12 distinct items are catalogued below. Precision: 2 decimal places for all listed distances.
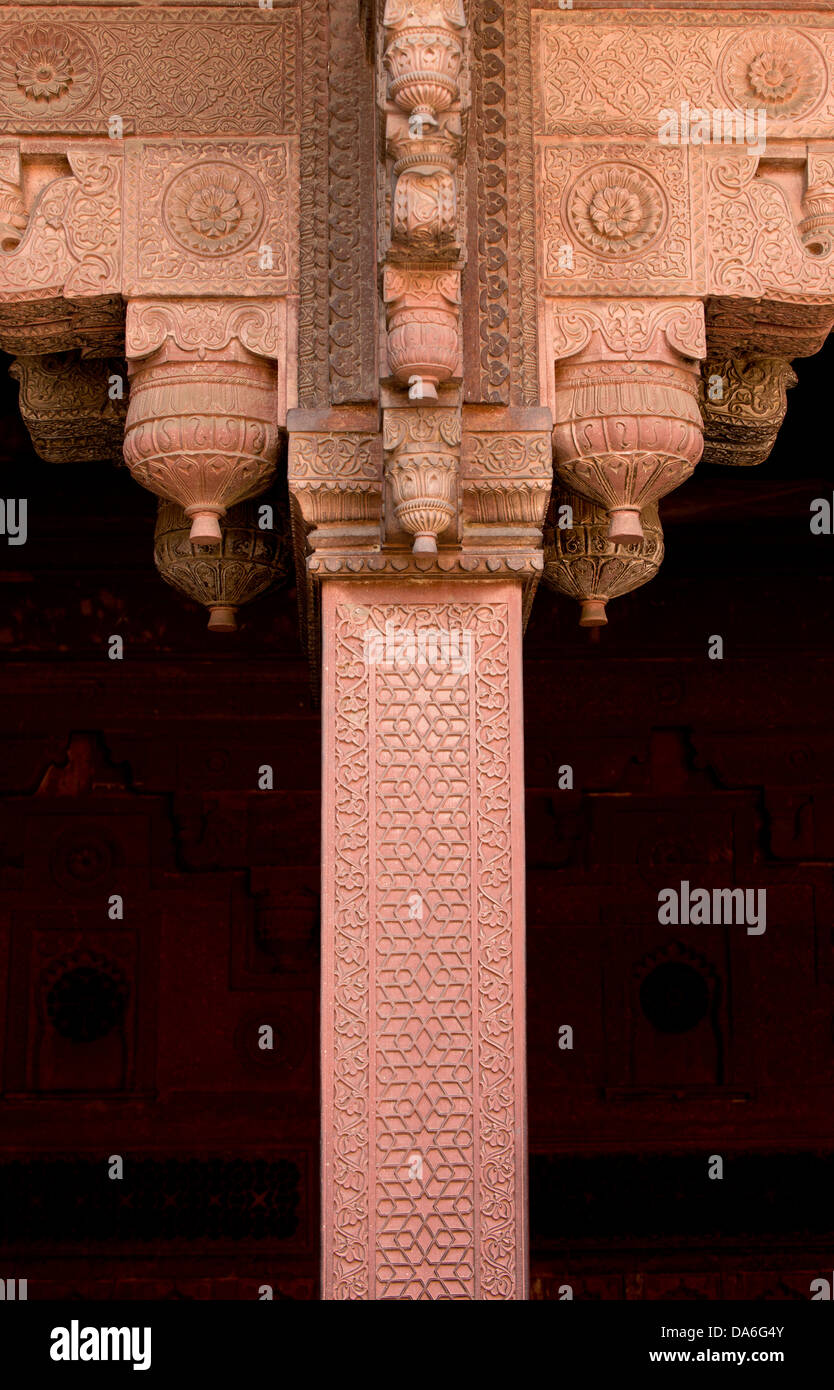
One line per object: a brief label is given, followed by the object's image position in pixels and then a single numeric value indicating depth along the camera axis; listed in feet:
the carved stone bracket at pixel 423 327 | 10.81
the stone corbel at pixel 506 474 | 11.31
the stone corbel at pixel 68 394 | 12.92
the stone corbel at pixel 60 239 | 11.62
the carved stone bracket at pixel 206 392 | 11.51
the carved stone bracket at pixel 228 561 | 13.43
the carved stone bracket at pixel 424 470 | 10.88
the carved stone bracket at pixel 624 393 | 11.55
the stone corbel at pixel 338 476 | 11.26
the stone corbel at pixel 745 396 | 12.75
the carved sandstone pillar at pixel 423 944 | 10.64
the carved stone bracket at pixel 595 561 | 13.24
